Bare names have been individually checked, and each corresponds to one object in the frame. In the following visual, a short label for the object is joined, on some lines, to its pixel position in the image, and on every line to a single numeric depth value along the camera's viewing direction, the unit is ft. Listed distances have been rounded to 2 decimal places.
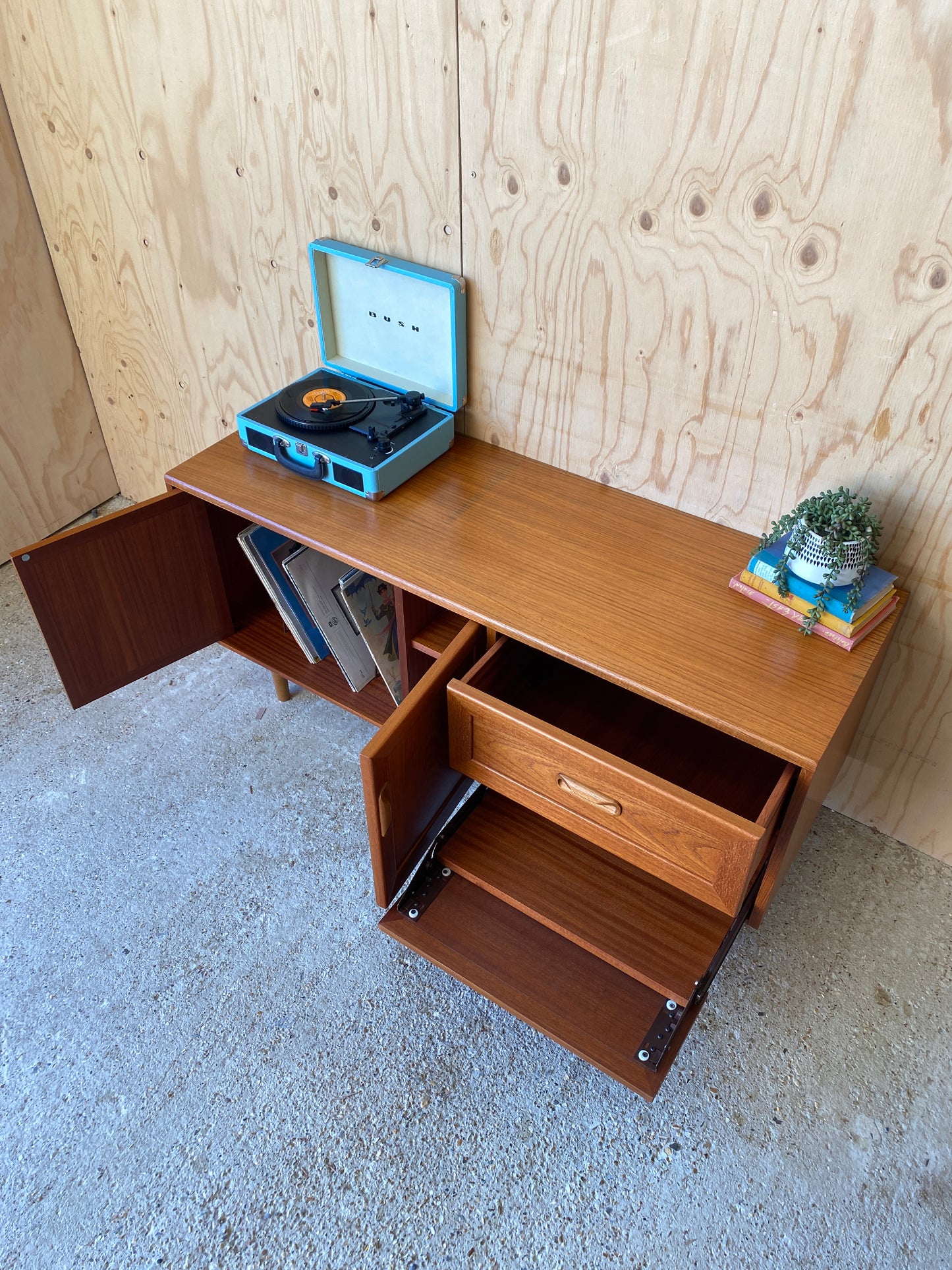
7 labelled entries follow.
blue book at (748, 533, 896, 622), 3.88
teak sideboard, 3.75
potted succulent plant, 3.79
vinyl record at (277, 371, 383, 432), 4.79
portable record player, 4.70
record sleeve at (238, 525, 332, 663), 5.16
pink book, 3.93
